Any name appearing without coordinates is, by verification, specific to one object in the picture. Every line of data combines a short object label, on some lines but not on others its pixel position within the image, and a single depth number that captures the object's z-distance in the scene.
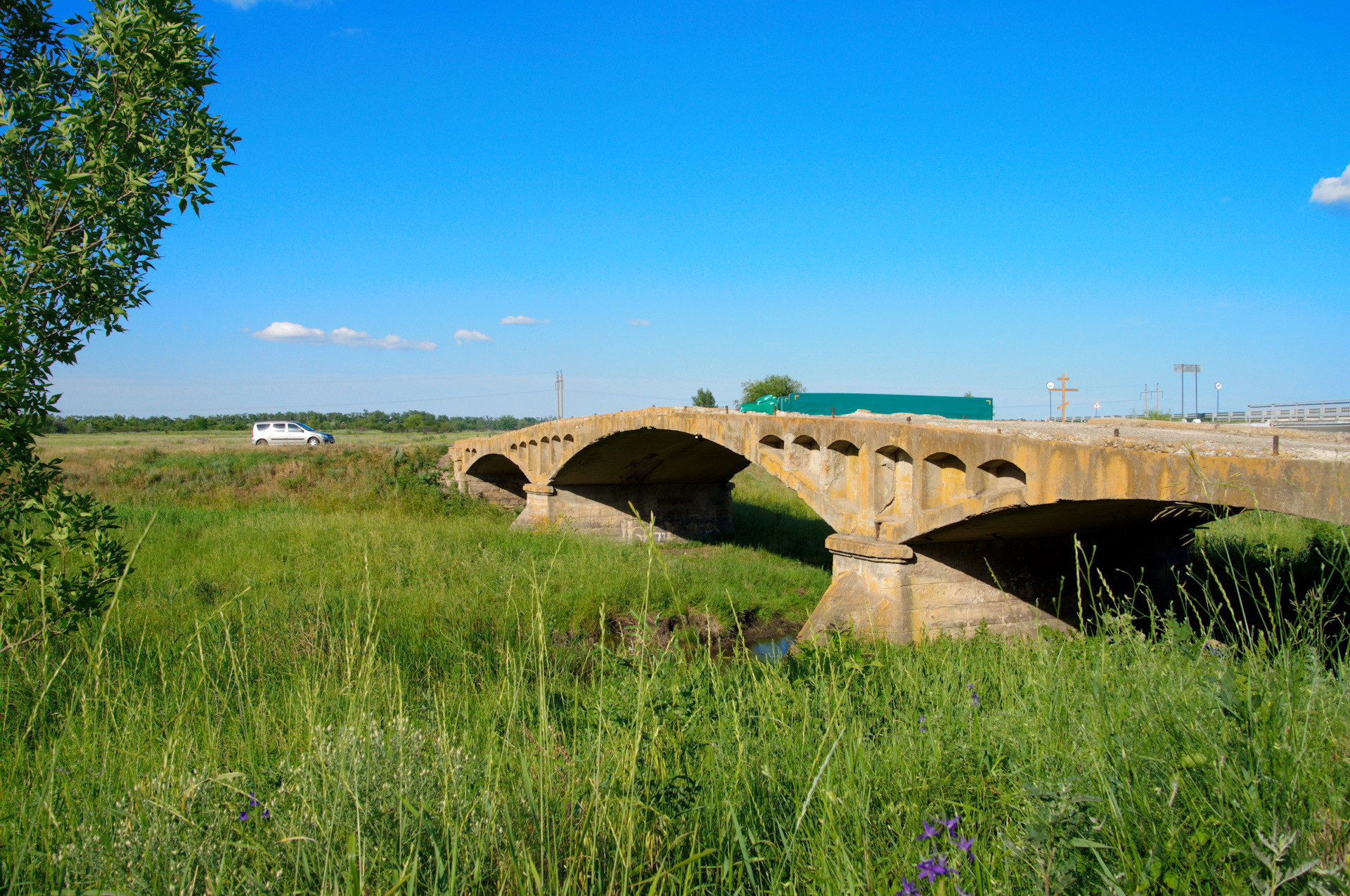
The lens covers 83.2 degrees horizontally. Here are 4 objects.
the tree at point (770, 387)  55.62
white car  37.50
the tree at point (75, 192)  4.35
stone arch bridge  6.16
